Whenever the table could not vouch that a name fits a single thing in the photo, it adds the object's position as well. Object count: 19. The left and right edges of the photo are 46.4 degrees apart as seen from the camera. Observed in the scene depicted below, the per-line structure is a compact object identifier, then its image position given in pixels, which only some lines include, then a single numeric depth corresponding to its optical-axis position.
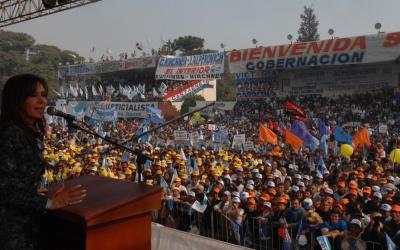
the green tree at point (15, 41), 64.49
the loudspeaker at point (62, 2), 8.52
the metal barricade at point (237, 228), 6.38
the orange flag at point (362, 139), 13.22
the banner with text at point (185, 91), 38.82
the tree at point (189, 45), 62.81
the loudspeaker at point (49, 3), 8.23
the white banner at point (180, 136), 16.72
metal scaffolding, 10.37
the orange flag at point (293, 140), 13.31
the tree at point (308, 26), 66.50
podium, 1.79
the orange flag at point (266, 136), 14.35
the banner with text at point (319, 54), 24.41
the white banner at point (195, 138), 17.30
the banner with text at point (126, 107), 33.12
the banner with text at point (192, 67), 33.09
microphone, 2.70
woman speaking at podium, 1.74
